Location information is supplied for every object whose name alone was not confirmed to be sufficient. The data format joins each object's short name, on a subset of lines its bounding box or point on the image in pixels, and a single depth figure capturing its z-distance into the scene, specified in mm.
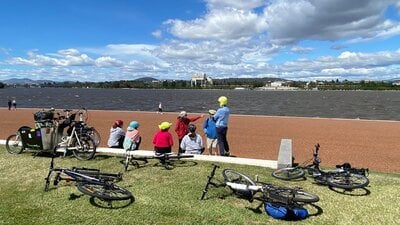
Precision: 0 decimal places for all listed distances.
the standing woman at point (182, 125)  11602
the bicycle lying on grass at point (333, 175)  7363
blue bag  6066
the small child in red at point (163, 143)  9688
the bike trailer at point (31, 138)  10250
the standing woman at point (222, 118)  10727
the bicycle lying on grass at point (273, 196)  6123
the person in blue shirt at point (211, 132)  11297
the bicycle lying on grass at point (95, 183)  6627
